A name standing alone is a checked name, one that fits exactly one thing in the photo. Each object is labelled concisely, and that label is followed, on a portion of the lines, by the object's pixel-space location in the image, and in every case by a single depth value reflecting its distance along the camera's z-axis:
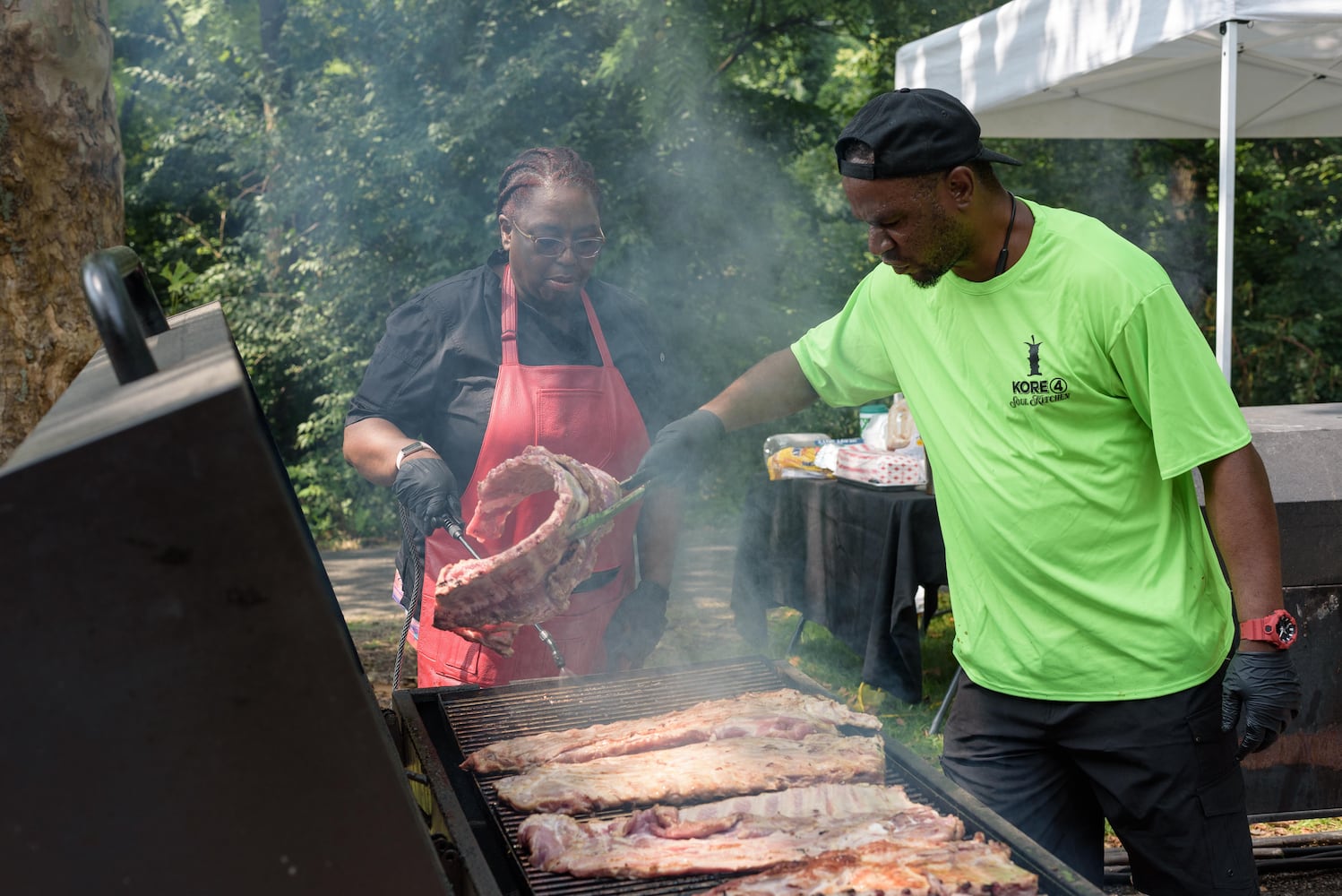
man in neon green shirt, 2.19
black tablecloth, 5.04
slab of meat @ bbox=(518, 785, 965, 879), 1.99
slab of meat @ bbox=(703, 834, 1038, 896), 1.78
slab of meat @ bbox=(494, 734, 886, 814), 2.28
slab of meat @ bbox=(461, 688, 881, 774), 2.49
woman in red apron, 3.23
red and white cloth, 5.30
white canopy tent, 5.03
